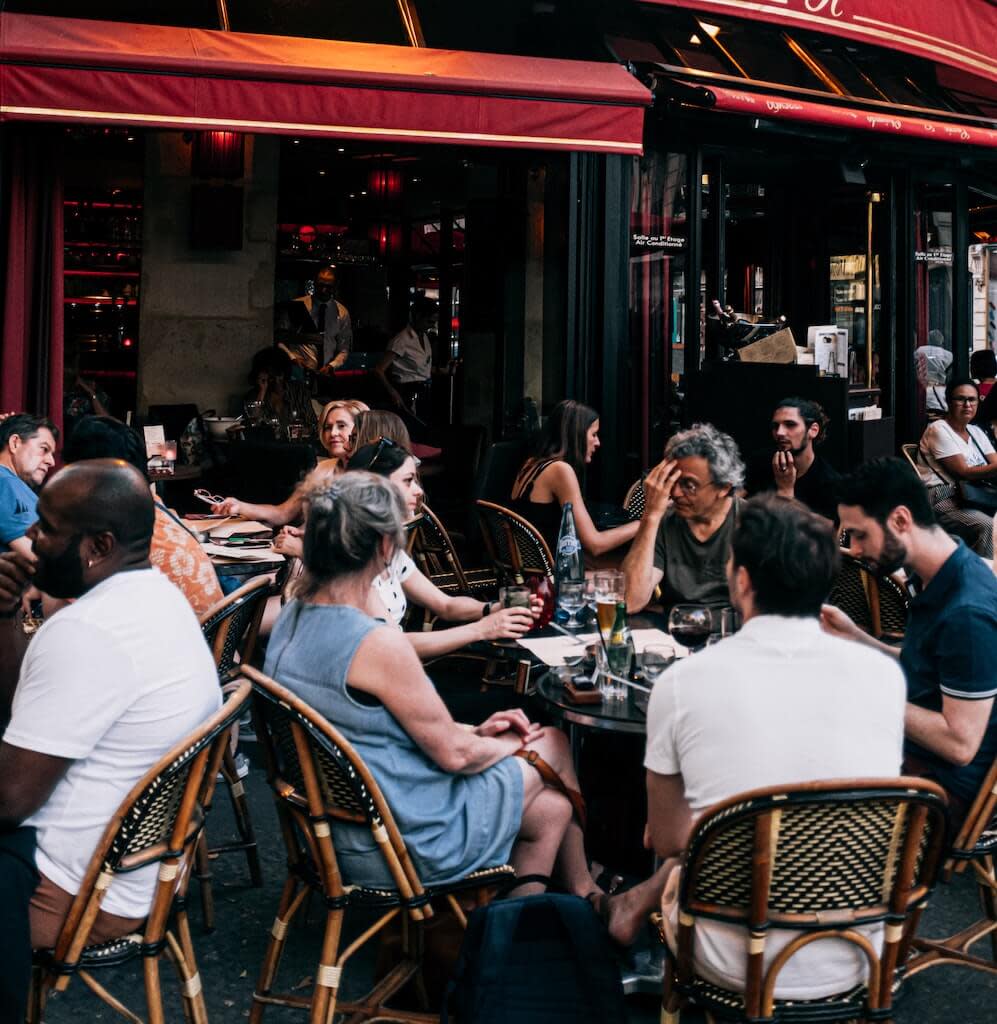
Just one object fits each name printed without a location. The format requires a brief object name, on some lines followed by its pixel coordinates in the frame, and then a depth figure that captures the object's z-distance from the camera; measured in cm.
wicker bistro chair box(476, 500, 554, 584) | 591
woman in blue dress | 313
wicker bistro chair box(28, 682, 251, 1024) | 271
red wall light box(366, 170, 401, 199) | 1402
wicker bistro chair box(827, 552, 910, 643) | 504
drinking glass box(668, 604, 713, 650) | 361
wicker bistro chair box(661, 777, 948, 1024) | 247
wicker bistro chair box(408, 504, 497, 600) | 648
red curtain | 679
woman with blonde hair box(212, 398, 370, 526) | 628
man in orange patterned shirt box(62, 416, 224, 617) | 451
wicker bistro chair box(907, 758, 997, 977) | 328
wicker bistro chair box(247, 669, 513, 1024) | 297
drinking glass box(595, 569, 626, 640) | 364
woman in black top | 628
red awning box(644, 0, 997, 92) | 937
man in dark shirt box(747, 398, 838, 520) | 632
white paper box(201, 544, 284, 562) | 537
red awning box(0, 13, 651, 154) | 589
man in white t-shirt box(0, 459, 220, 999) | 267
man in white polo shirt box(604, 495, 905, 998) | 258
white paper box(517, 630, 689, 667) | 389
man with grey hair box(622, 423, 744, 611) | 489
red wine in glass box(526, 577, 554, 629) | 417
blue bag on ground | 281
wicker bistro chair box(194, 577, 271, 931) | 391
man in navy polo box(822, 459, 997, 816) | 322
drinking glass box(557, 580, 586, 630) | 433
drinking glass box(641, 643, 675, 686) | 365
